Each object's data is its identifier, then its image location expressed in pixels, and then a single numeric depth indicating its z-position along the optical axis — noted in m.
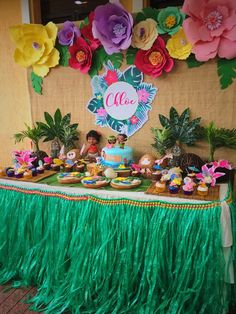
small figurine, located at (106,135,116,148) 1.71
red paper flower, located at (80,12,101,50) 1.75
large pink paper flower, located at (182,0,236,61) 1.44
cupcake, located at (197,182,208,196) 1.29
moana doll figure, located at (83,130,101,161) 1.86
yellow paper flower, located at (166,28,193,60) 1.56
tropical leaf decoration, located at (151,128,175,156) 1.68
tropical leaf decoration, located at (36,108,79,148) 1.96
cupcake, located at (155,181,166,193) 1.36
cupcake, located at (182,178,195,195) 1.30
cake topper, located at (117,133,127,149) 1.72
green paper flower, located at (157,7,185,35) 1.55
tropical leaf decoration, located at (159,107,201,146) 1.65
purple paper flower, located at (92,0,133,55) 1.62
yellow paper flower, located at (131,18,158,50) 1.61
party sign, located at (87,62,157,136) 1.76
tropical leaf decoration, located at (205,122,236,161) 1.56
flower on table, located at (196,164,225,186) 1.39
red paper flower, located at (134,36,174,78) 1.63
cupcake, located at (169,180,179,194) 1.33
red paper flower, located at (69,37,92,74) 1.79
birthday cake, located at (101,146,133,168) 1.66
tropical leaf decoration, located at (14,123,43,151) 1.97
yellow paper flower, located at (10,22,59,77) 1.87
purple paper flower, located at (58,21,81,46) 1.79
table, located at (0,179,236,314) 1.20
